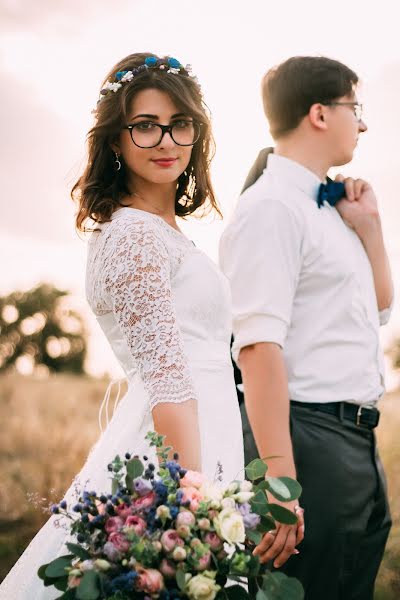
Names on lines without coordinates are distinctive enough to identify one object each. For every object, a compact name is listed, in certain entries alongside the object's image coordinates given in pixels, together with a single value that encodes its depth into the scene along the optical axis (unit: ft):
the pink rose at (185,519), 5.67
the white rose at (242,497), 6.00
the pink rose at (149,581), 5.49
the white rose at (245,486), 6.12
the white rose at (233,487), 6.08
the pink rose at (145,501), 5.81
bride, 7.35
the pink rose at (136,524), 5.64
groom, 9.29
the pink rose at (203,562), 5.59
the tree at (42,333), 140.97
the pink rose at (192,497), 5.80
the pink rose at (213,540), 5.75
